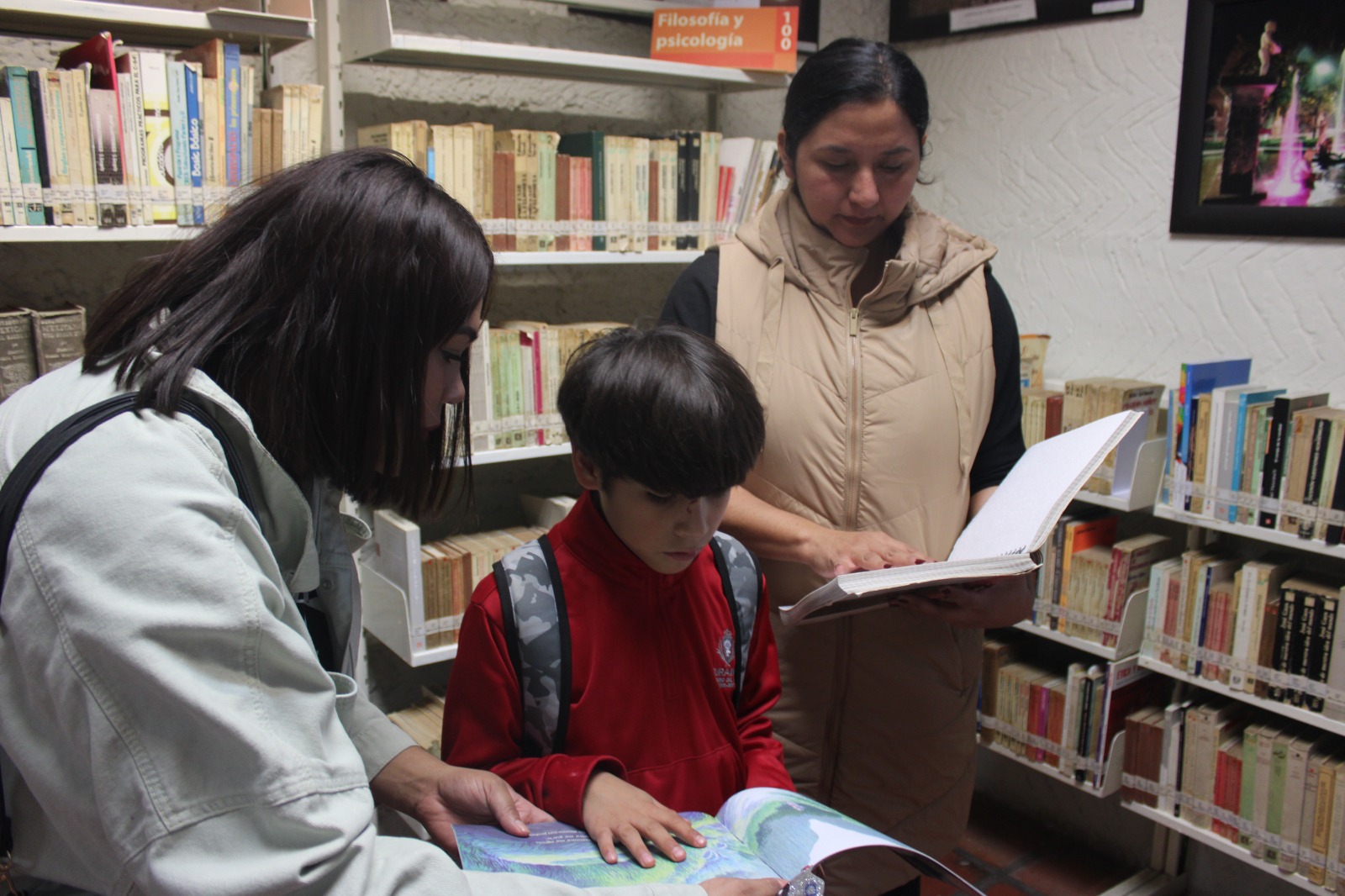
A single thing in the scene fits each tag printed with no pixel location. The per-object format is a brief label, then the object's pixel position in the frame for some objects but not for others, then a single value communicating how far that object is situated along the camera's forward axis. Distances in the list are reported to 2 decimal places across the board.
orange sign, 2.42
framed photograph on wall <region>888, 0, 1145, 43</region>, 2.52
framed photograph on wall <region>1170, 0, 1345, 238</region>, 2.10
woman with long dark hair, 0.59
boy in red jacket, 1.05
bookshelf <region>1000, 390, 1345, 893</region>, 2.02
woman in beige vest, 1.44
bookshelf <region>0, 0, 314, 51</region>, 1.67
